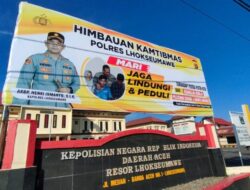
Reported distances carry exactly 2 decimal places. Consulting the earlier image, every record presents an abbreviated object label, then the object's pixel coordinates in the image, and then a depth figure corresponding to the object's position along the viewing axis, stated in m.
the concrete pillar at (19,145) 5.44
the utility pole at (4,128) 5.56
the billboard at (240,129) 12.77
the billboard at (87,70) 6.74
